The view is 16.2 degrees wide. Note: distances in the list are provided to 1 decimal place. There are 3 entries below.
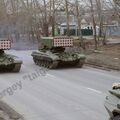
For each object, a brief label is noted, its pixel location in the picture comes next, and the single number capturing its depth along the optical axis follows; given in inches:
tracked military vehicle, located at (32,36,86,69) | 980.6
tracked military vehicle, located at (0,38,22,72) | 909.8
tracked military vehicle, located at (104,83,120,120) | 336.8
